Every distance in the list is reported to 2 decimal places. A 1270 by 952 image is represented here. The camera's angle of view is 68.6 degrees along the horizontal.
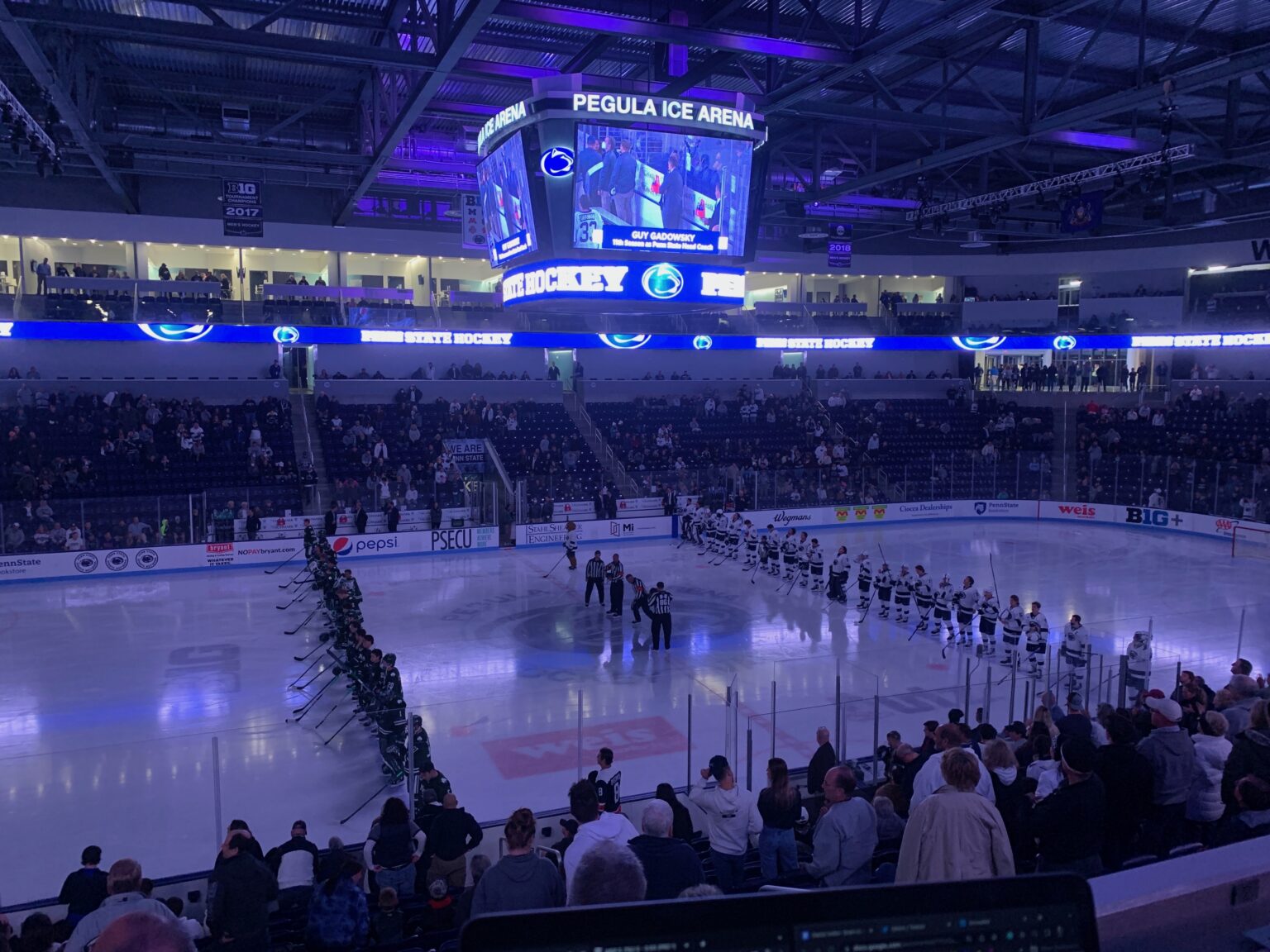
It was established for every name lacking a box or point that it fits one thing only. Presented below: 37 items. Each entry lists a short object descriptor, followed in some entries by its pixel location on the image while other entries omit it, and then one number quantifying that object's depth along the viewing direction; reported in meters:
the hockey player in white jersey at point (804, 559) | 20.73
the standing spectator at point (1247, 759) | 5.33
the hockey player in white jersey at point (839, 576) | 19.20
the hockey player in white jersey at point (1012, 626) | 14.36
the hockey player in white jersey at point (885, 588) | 17.97
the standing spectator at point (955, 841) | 3.48
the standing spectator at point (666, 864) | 4.31
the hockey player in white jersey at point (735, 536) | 24.05
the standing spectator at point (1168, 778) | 5.59
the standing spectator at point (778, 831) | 6.16
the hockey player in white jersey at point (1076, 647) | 12.27
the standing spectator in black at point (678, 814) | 6.97
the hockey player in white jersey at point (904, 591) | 17.38
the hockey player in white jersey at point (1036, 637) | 13.81
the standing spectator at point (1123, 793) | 5.35
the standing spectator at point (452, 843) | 6.70
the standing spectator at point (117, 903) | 4.47
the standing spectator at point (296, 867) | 6.63
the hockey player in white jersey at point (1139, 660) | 11.50
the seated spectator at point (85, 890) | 6.02
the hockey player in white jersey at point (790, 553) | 21.11
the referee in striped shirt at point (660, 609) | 15.53
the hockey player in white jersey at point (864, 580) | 18.47
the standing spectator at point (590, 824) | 4.75
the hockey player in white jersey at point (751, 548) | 23.23
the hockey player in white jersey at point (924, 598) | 16.94
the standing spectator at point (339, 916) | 5.25
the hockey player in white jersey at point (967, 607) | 16.03
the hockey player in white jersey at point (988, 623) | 15.48
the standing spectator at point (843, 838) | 5.39
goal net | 24.94
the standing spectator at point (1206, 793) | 5.62
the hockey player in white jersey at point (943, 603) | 16.50
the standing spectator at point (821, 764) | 7.92
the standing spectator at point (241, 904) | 5.38
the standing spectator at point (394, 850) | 6.63
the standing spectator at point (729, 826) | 6.34
